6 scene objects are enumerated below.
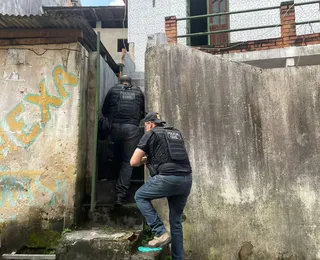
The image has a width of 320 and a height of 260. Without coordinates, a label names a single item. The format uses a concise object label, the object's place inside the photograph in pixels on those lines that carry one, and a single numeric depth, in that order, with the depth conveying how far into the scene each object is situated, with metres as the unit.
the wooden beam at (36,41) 4.34
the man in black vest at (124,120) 4.29
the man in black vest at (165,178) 3.09
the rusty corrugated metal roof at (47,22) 3.95
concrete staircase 3.21
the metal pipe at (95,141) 3.87
